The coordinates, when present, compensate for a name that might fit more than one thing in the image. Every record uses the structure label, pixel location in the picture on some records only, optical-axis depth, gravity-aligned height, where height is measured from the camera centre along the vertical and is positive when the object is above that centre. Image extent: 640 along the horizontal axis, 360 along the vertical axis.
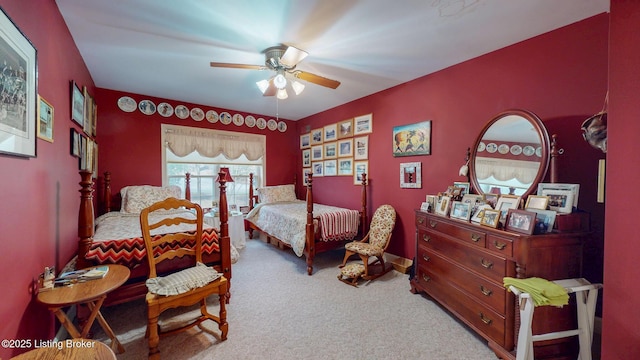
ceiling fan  2.23 +1.08
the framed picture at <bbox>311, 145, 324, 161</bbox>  4.96 +0.52
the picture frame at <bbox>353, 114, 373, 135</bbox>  3.90 +0.90
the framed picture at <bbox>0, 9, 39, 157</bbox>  1.11 +0.42
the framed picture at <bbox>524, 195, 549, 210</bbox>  1.75 -0.18
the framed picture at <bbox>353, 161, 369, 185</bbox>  4.02 +0.12
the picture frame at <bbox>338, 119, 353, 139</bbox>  4.25 +0.89
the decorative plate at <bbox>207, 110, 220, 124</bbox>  4.53 +1.14
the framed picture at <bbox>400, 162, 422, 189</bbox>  3.20 +0.03
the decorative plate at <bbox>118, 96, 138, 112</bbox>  3.76 +1.14
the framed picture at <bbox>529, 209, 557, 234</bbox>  1.64 -0.30
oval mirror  2.02 +0.22
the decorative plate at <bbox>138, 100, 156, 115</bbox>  3.92 +1.14
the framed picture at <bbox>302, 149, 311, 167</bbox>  5.30 +0.43
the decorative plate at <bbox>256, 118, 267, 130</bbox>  5.12 +1.15
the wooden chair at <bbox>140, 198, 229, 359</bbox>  1.66 -0.82
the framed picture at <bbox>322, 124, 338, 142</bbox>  4.56 +0.87
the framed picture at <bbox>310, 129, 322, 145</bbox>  4.94 +0.86
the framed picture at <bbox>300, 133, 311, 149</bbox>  5.25 +0.81
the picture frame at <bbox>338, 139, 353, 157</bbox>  4.27 +0.54
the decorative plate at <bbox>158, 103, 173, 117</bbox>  4.08 +1.15
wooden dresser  1.59 -0.73
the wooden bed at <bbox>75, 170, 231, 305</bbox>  1.78 -0.73
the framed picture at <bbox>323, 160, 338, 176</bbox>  4.62 +0.18
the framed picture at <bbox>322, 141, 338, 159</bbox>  4.58 +0.52
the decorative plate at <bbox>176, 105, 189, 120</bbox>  4.24 +1.15
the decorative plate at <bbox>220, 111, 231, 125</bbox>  4.66 +1.15
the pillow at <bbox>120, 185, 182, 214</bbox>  3.52 -0.33
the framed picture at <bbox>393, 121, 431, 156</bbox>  3.10 +0.53
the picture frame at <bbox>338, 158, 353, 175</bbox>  4.30 +0.20
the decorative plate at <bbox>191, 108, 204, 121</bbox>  4.38 +1.14
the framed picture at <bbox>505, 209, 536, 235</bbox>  1.60 -0.30
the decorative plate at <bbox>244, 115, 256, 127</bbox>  4.96 +1.17
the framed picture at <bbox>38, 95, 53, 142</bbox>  1.52 +0.37
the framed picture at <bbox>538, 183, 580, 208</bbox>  1.68 -0.07
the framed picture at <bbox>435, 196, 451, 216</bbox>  2.35 -0.29
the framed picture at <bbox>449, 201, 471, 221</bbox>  2.09 -0.30
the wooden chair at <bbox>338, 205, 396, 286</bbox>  2.96 -0.95
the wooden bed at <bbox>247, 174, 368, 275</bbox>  3.21 -0.81
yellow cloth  1.37 -0.67
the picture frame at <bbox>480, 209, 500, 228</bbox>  1.79 -0.31
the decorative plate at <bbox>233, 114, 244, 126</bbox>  4.82 +1.16
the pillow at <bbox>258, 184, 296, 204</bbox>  4.88 -0.38
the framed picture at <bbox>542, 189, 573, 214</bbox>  1.67 -0.16
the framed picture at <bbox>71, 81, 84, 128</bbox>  2.24 +0.71
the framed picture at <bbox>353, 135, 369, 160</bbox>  3.98 +0.50
